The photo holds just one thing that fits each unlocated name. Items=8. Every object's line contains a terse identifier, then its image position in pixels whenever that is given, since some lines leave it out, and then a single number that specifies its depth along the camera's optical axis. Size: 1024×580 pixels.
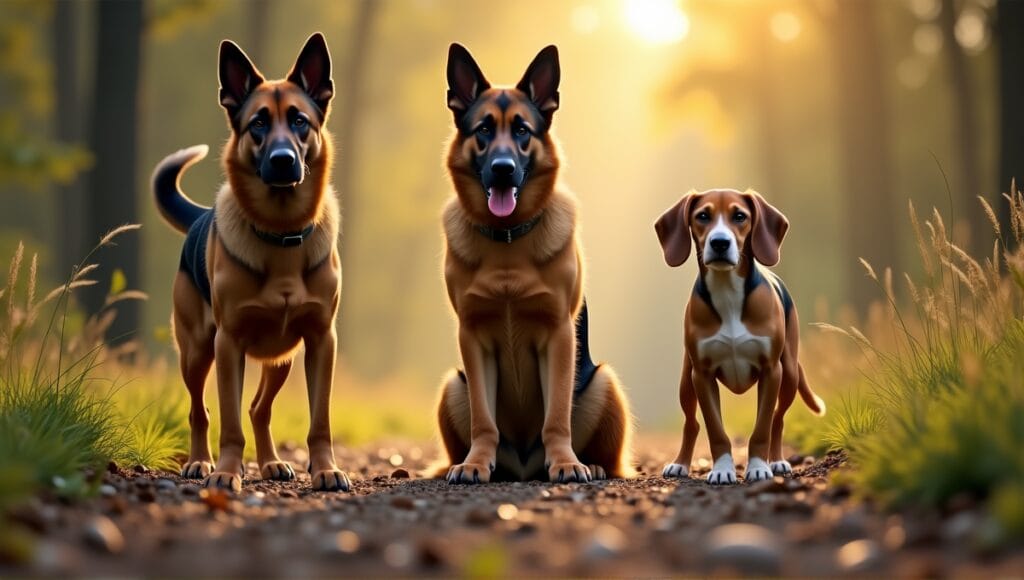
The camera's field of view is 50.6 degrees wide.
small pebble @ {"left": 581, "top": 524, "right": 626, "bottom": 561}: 3.10
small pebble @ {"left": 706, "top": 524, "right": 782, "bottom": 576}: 2.94
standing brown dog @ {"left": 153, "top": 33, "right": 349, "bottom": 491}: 5.18
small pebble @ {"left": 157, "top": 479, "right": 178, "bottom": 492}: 4.66
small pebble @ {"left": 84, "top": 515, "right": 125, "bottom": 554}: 3.16
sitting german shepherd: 5.50
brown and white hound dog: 5.25
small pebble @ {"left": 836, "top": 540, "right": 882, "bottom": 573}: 2.95
